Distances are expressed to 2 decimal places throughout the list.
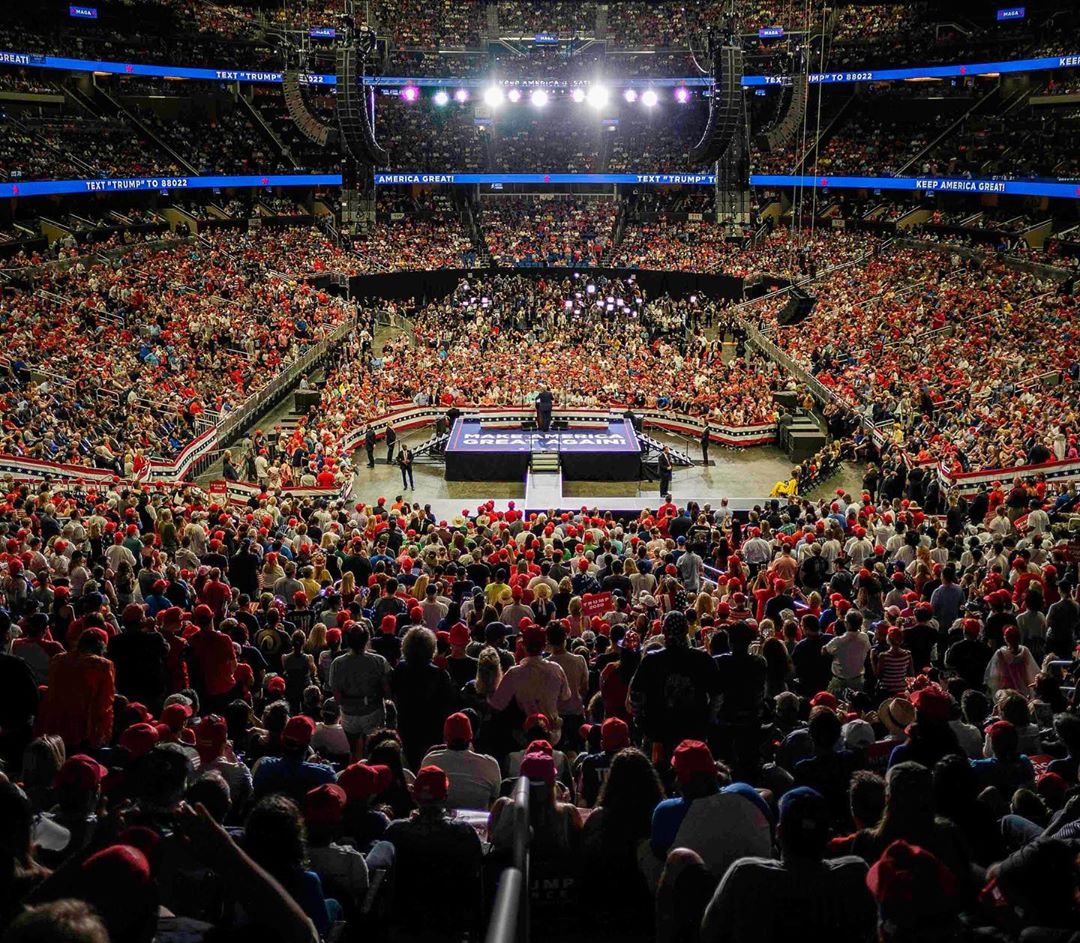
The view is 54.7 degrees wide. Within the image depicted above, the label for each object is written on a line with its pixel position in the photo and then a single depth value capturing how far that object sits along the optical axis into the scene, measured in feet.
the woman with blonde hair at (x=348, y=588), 36.24
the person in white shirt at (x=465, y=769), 18.15
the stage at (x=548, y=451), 90.74
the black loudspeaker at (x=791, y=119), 86.89
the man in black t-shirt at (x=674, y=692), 21.30
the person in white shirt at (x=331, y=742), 21.70
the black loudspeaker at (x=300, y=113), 102.27
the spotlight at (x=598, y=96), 145.69
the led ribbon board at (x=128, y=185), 121.39
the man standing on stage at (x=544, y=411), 98.27
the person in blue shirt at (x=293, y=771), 17.42
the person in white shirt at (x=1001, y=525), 51.62
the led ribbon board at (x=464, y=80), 129.70
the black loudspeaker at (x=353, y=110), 75.05
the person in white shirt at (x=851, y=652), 27.91
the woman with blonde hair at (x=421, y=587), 36.34
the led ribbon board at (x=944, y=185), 119.96
